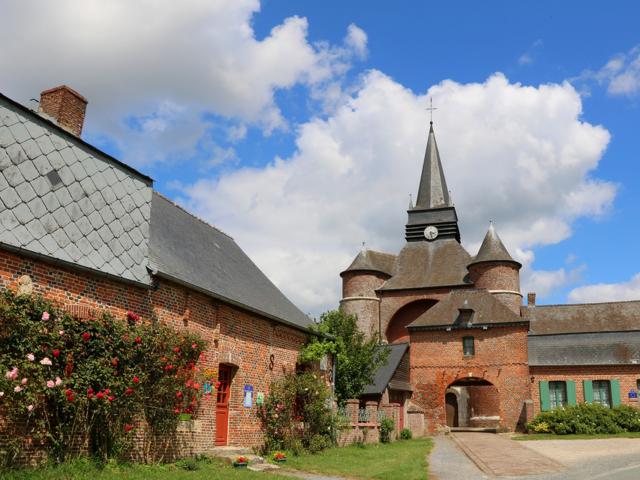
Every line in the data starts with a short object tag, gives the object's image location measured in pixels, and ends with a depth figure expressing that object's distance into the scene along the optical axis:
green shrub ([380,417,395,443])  21.30
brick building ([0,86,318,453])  9.71
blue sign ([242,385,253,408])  15.06
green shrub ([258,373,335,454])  15.90
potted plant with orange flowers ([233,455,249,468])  12.06
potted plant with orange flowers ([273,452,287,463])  13.70
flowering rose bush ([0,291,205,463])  8.81
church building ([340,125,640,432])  28.42
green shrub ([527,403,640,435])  24.73
